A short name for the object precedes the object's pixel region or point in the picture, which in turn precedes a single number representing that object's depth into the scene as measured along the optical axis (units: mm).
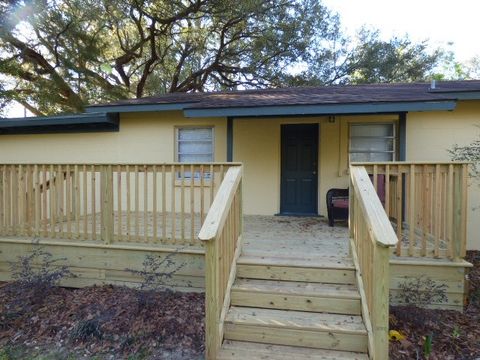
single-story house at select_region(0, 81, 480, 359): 2797
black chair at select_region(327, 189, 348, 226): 5344
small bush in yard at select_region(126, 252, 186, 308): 3697
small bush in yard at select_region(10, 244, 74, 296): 3797
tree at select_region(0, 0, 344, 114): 11102
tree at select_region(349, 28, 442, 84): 13530
